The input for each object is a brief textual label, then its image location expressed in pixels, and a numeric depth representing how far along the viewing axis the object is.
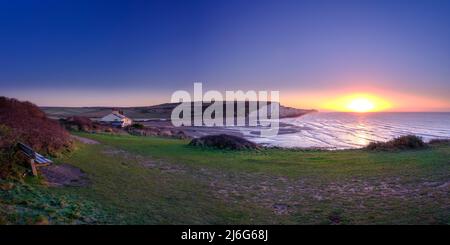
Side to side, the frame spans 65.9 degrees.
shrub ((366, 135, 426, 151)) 24.75
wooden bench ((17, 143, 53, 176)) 10.64
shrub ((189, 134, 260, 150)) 25.44
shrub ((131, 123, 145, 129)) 47.98
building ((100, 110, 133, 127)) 54.19
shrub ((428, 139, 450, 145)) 26.75
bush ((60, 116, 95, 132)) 36.41
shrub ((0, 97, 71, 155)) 13.81
